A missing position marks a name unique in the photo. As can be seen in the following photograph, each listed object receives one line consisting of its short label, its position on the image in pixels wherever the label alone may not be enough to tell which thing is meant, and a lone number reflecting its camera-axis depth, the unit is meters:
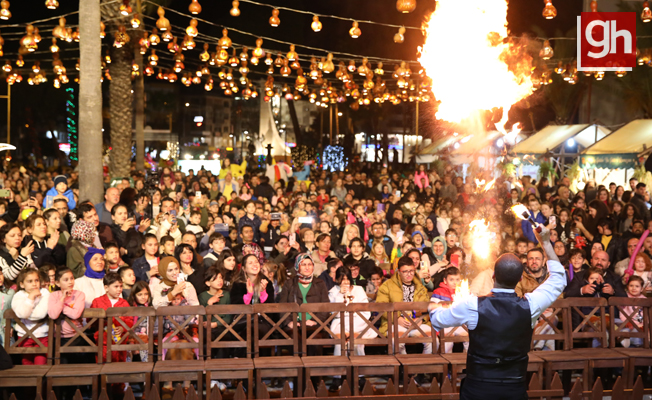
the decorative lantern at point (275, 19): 13.71
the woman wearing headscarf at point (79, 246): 9.10
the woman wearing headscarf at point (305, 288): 8.67
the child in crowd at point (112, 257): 8.78
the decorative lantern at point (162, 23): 13.05
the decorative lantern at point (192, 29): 14.37
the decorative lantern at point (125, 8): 12.38
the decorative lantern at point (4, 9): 12.62
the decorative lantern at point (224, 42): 14.93
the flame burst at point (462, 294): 4.81
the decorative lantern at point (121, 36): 14.77
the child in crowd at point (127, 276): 8.21
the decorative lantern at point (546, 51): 14.43
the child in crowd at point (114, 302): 7.90
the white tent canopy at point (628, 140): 21.80
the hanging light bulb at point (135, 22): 13.10
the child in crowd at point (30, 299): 7.25
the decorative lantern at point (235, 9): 13.25
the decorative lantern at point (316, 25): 14.16
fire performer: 4.79
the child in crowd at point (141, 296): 7.91
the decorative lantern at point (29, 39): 13.79
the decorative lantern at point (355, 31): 13.91
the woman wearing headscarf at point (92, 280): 8.21
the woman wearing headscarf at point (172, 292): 8.23
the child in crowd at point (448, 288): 8.71
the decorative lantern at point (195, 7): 12.05
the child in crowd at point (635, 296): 8.95
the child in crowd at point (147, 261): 9.13
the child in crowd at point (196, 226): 11.90
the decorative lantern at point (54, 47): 16.23
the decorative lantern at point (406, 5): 10.29
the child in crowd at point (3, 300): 7.52
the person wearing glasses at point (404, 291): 8.64
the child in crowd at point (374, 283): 9.59
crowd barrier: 7.18
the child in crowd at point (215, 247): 9.82
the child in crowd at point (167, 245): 9.62
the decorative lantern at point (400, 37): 14.83
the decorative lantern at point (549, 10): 11.88
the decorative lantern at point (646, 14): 12.90
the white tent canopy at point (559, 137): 26.22
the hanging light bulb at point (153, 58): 19.51
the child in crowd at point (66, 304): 7.28
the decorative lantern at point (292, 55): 15.74
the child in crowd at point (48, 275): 7.65
